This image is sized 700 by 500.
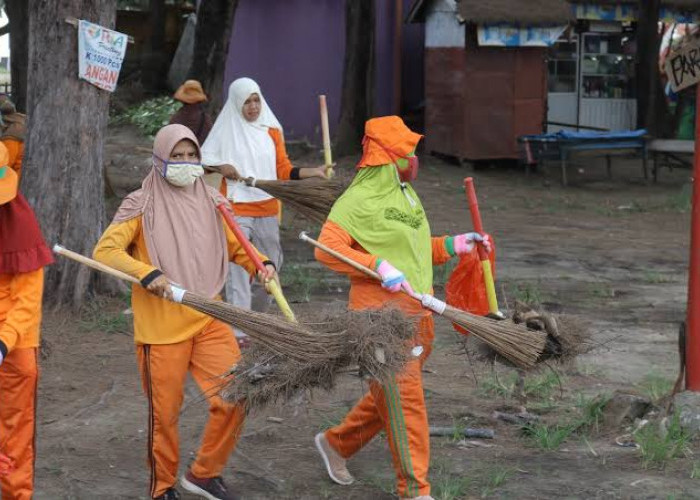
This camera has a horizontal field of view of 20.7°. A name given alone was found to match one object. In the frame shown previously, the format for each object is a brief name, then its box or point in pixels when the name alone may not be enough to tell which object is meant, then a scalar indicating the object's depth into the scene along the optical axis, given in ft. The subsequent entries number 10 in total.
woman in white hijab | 39.83
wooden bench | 90.77
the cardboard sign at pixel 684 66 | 30.34
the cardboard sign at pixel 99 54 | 43.00
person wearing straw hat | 45.58
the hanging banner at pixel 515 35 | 94.42
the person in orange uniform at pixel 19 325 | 22.34
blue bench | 91.09
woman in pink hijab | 24.80
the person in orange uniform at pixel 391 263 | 25.05
